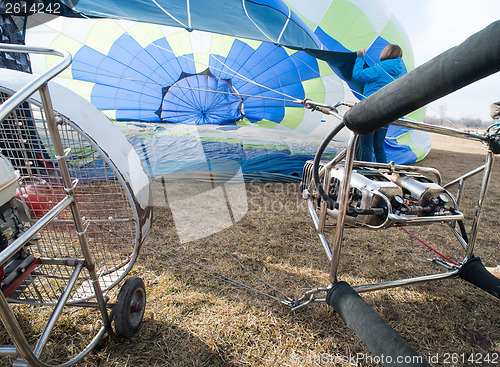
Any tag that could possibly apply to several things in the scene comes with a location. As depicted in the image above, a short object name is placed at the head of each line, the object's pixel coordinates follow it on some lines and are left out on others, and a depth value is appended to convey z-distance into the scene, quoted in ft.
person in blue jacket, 9.40
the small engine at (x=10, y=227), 2.74
